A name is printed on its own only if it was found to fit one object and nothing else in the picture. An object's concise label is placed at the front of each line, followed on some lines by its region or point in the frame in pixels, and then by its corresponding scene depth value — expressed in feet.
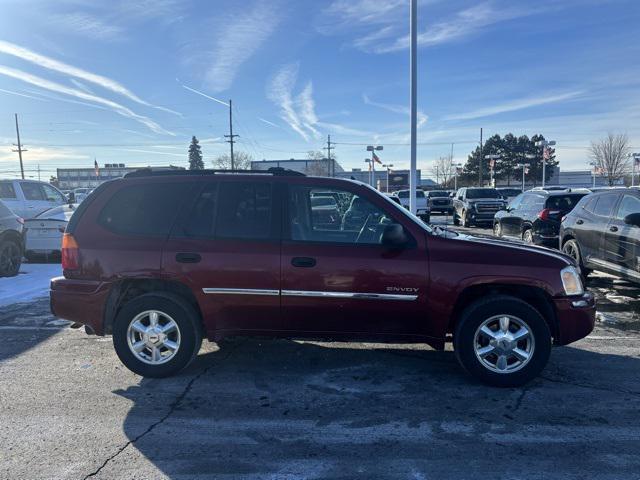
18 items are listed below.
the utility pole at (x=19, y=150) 200.02
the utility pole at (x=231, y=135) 178.14
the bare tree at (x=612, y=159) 177.17
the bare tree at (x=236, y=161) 237.04
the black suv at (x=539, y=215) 37.37
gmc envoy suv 13.93
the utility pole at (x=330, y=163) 207.31
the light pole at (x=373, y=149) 107.56
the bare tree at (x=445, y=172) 310.90
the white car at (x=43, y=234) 35.78
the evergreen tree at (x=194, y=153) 270.46
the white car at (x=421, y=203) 71.46
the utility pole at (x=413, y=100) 39.52
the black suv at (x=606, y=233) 23.08
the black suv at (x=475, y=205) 66.13
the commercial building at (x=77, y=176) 317.42
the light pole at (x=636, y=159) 123.66
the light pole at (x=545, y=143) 112.54
